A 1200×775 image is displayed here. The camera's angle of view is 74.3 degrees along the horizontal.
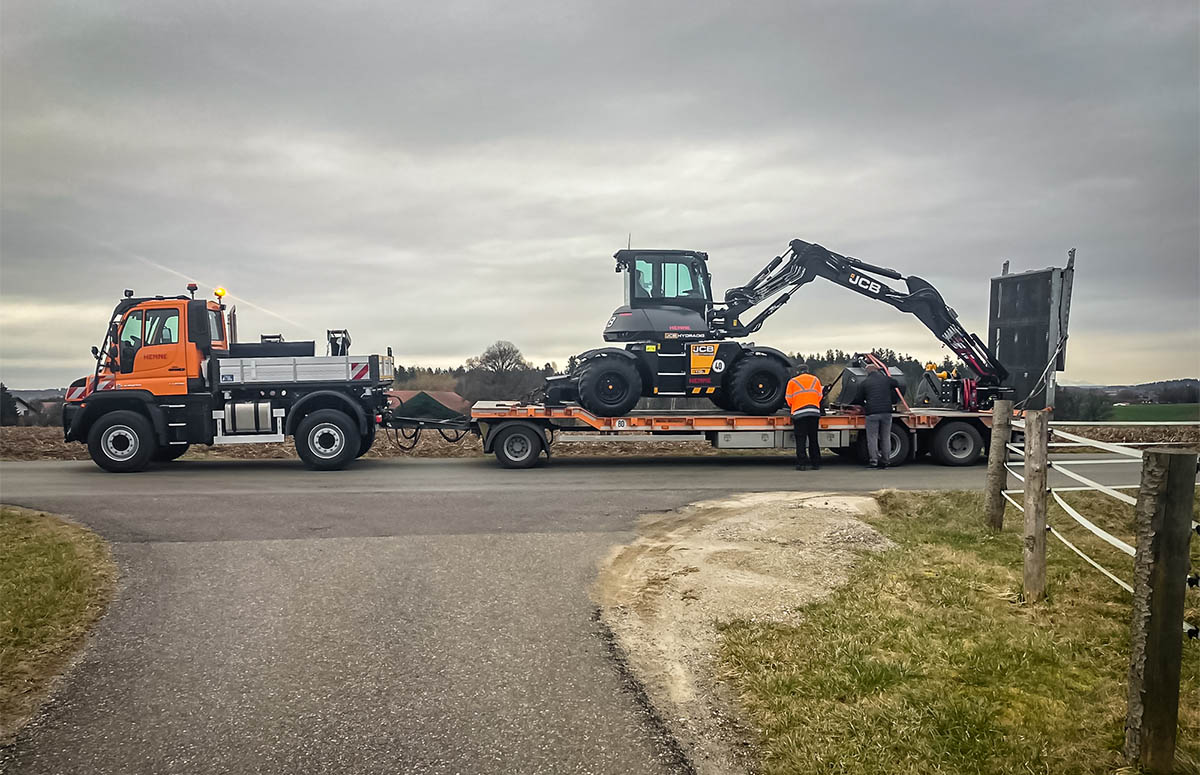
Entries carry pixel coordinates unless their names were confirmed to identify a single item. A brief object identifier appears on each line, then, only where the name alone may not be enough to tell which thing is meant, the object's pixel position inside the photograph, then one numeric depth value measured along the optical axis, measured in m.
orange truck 14.23
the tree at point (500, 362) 21.84
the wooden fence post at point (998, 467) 8.26
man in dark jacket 14.70
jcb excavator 15.18
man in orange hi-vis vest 14.23
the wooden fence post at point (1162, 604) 3.62
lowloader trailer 14.59
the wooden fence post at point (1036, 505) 6.24
